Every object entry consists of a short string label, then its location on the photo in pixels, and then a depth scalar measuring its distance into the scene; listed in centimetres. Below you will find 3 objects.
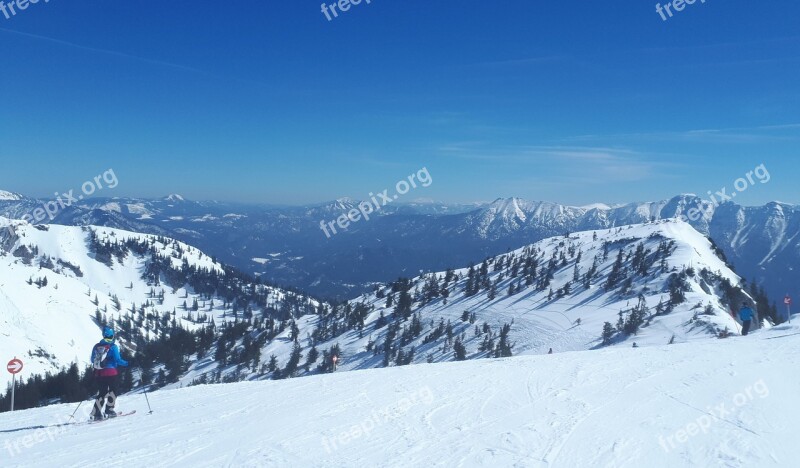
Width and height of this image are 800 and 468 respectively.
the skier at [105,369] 1283
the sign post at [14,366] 1700
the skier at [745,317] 2519
